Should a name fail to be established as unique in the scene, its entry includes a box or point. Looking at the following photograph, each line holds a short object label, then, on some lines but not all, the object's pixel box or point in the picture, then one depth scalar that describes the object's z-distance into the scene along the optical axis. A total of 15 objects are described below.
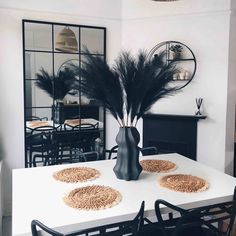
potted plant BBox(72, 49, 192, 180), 1.91
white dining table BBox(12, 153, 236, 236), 1.41
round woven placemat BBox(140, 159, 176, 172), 2.22
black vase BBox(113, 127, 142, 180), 1.98
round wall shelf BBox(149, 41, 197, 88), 3.71
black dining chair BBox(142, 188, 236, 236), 1.49
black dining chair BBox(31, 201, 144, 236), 1.27
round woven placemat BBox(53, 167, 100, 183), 1.99
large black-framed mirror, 3.33
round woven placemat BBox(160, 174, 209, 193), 1.79
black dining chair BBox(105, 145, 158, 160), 2.81
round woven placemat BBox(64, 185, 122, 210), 1.55
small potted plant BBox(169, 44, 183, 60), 3.70
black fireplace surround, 3.74
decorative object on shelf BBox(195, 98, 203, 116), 3.66
